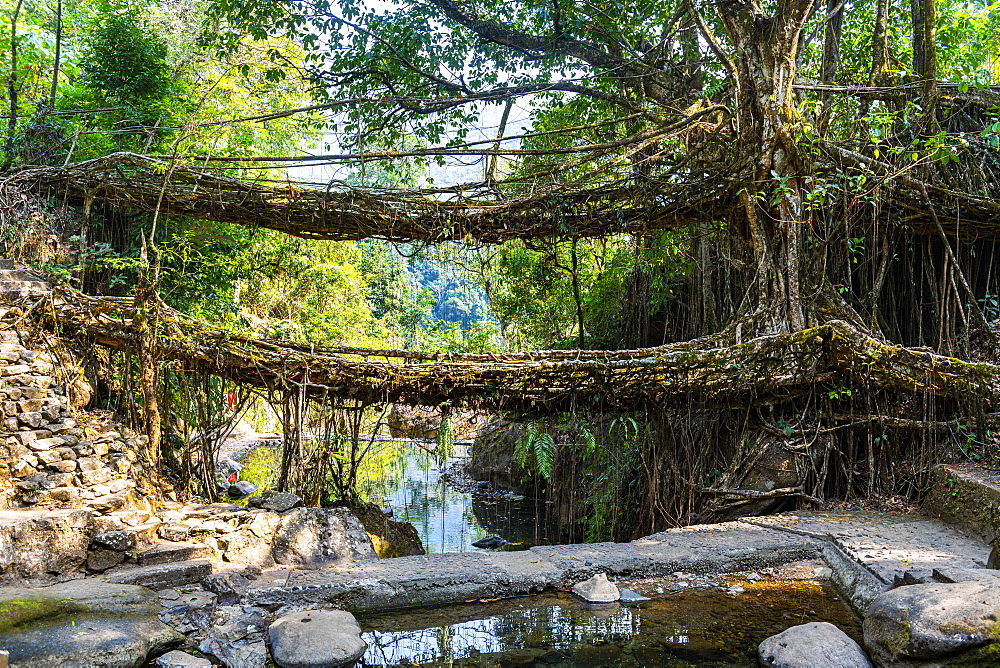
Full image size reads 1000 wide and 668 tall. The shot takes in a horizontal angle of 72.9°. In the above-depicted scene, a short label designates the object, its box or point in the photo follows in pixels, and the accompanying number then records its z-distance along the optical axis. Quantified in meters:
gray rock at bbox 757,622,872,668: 3.24
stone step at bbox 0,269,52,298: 5.29
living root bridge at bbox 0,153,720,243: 6.17
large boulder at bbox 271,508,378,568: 4.78
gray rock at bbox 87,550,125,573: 4.27
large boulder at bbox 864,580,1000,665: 2.94
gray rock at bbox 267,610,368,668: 3.37
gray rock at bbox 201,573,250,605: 4.02
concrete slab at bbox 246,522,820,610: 4.15
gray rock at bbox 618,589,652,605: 4.25
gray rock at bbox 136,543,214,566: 4.36
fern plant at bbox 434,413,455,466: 6.28
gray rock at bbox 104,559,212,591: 4.12
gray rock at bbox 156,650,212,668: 3.28
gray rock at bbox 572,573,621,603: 4.24
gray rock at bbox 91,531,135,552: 4.31
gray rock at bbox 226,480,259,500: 9.18
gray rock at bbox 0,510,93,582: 3.99
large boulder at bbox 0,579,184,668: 3.08
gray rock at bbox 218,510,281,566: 4.60
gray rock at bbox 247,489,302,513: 5.26
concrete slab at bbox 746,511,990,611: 4.01
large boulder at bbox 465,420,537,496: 10.61
